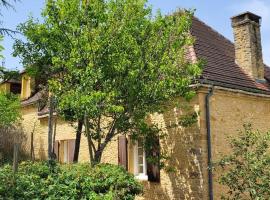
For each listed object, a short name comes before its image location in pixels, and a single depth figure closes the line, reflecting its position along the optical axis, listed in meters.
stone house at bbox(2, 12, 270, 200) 11.30
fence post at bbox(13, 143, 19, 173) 8.71
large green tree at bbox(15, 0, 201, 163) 9.67
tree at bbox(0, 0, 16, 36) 11.35
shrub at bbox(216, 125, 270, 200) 8.73
